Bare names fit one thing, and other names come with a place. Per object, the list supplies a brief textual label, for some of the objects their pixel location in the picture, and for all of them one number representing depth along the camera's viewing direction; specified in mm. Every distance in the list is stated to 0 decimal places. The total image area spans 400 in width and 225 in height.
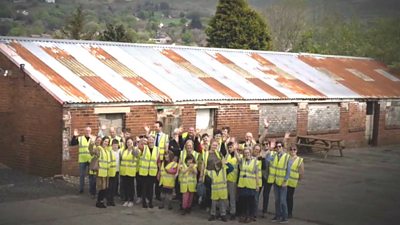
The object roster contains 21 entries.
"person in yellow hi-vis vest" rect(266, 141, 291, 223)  12609
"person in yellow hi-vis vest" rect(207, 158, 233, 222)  12609
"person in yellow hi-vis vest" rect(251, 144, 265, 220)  12656
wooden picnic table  23462
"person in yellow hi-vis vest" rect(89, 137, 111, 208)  13375
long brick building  17438
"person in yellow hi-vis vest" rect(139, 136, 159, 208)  13500
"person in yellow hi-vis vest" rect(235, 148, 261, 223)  12508
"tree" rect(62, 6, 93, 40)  48812
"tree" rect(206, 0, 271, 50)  40531
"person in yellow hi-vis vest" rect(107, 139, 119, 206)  13560
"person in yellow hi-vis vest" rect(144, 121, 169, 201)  14386
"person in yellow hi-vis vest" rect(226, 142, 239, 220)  12719
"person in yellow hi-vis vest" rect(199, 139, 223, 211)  12719
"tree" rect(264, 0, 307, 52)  59375
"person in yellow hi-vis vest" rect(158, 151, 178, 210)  13281
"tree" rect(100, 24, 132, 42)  41594
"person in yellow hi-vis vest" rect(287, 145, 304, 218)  12639
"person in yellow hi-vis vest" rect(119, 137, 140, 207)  13607
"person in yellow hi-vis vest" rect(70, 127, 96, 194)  14906
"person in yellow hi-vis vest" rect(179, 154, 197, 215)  12883
